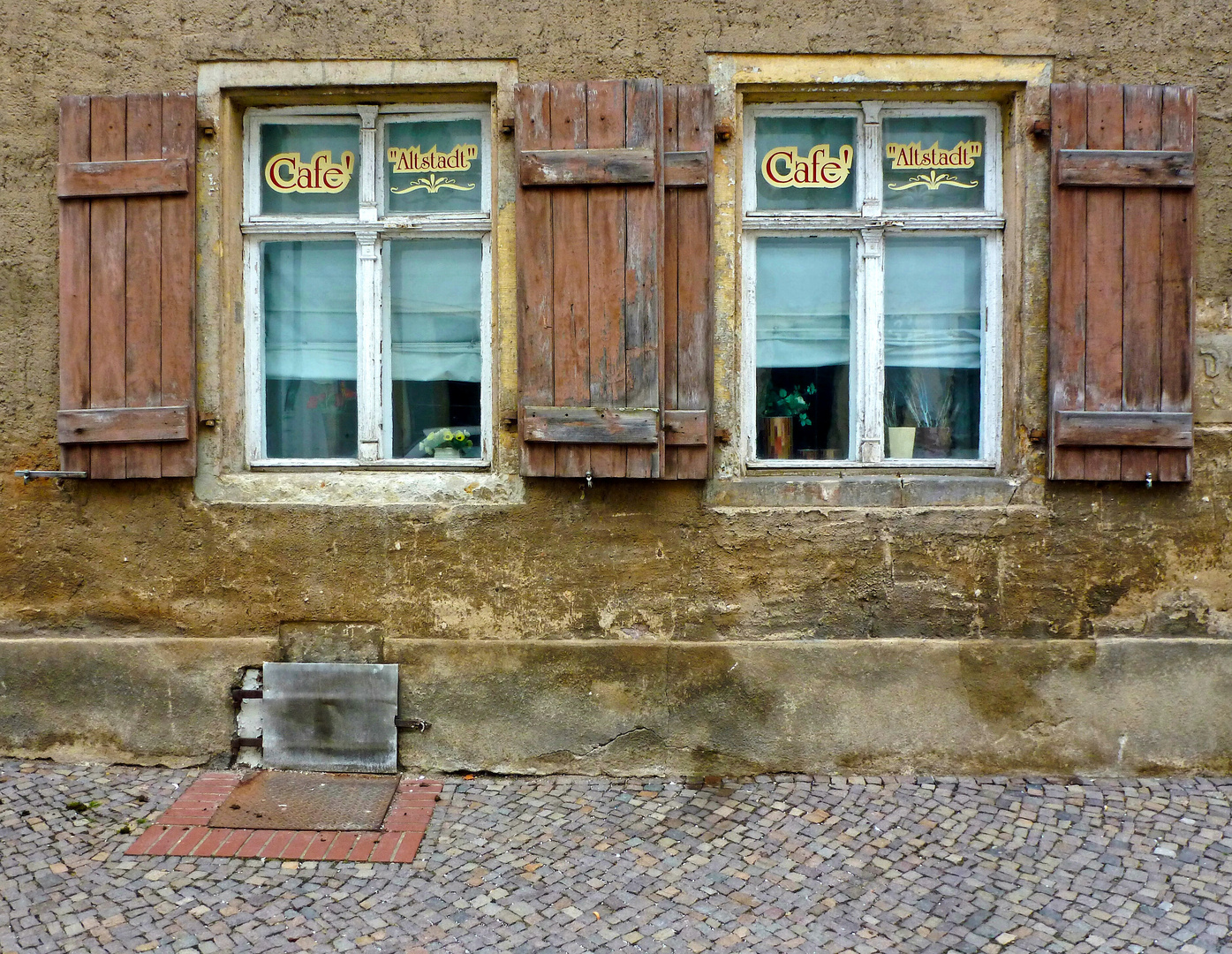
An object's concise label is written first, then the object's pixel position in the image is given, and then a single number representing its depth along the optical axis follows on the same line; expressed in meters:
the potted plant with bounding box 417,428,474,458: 4.13
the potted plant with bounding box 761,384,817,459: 4.10
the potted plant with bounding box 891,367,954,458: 4.10
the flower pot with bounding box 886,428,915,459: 4.09
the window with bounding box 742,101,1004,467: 4.03
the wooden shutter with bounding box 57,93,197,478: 3.85
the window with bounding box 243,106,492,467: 4.08
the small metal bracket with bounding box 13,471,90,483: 3.88
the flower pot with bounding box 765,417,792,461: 4.10
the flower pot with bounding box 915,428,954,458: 4.10
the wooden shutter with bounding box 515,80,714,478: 3.76
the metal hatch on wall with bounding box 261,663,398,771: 3.89
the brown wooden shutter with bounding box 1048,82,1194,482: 3.76
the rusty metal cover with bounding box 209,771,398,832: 3.49
